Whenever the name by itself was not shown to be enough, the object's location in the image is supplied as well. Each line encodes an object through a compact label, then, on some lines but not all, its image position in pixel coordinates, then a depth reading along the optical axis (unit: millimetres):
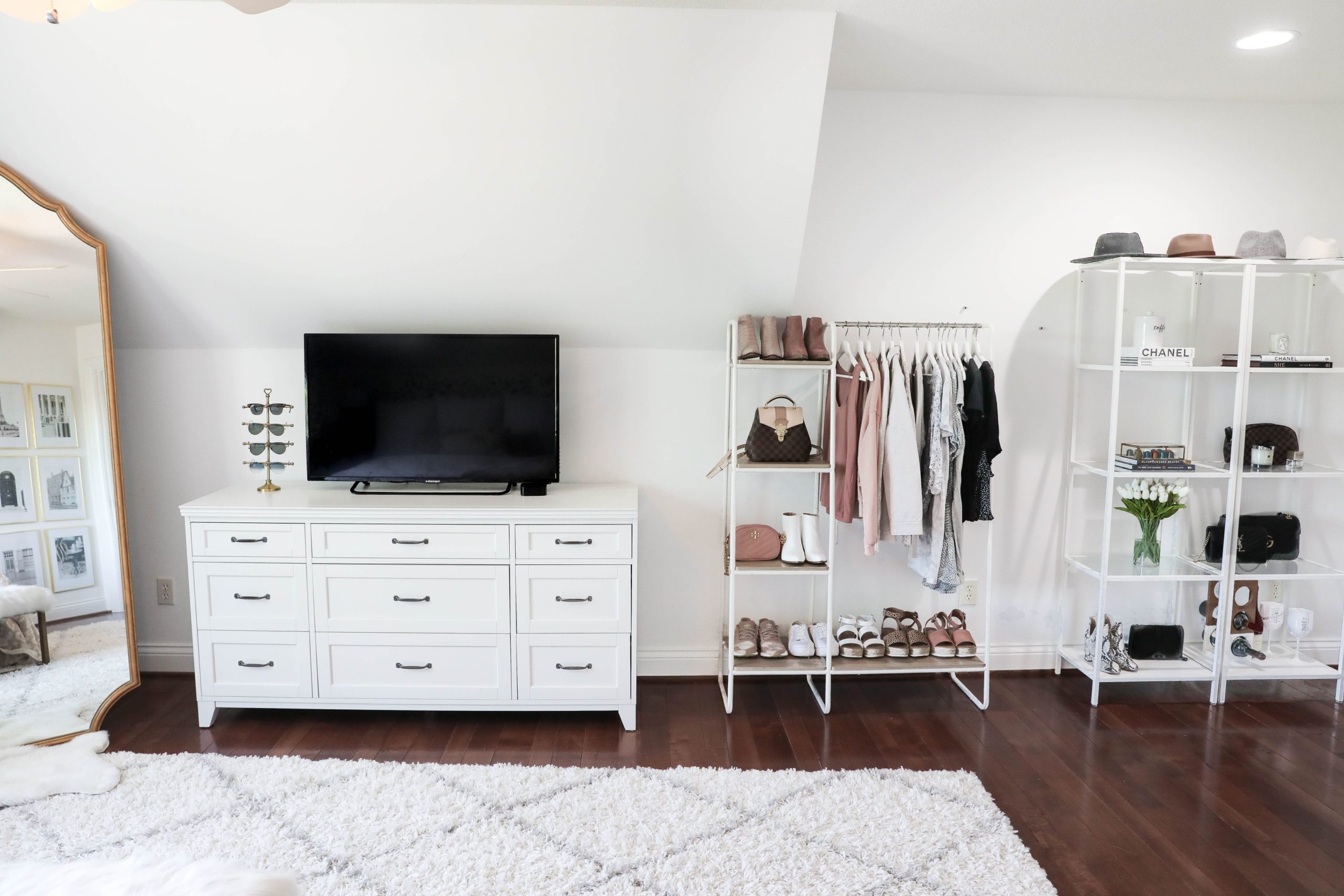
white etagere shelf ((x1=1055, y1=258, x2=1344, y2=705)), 3016
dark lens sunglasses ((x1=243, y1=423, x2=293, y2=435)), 3107
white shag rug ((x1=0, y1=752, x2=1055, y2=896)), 2037
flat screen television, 3000
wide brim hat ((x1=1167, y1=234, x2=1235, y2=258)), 2945
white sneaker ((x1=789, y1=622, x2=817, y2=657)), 3066
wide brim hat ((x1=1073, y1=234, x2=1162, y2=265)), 2926
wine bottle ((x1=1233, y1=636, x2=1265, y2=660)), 3234
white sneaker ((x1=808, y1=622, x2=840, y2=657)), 3066
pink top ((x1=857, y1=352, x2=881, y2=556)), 2879
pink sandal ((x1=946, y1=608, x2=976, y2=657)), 3080
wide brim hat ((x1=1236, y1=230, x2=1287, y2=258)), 2980
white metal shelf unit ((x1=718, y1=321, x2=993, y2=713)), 2881
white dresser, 2779
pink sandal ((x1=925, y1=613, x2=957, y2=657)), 3076
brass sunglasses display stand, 3041
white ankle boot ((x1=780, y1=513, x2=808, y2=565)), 3023
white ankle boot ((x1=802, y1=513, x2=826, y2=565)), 3018
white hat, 2965
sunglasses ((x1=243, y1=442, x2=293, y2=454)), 3129
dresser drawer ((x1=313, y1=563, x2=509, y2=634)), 2799
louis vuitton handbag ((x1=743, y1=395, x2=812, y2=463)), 2900
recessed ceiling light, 2514
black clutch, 3240
